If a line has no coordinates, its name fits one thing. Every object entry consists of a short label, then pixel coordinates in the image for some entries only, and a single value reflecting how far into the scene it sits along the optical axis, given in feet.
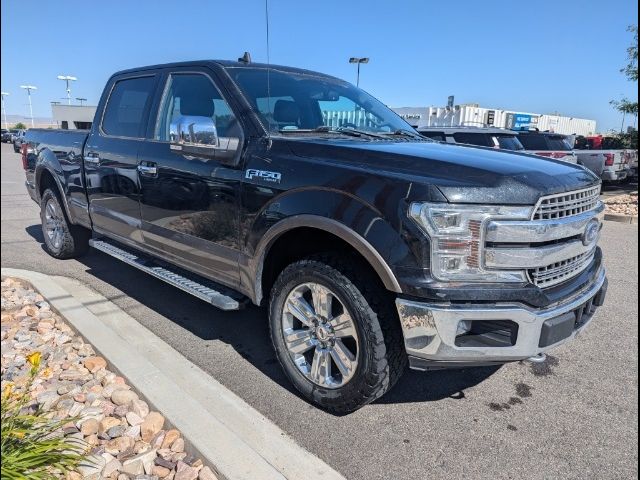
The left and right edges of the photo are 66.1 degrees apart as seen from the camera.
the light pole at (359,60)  67.41
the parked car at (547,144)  39.81
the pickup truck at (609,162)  46.78
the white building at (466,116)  91.15
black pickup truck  7.68
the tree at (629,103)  48.88
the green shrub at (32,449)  6.06
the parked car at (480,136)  36.42
